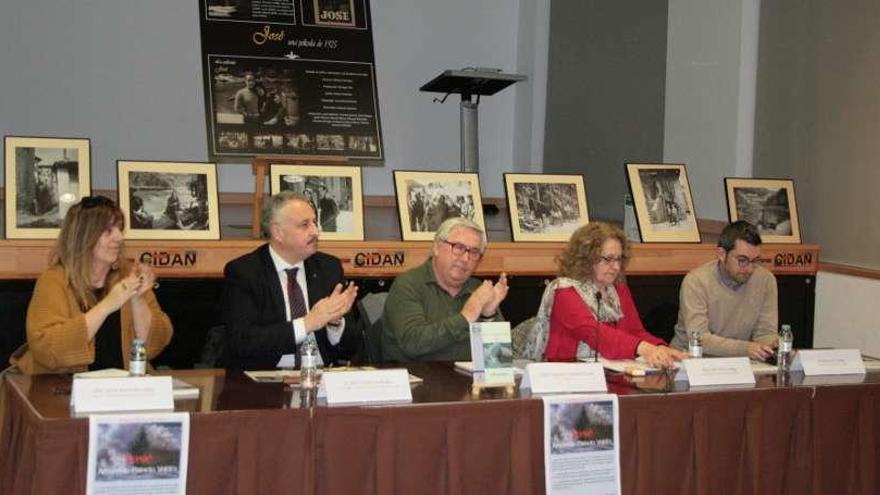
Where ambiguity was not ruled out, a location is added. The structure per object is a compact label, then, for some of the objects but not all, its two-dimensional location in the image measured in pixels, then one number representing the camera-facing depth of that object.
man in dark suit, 3.44
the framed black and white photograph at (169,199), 4.46
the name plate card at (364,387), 2.69
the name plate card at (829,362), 3.40
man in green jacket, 3.45
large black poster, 5.49
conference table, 2.52
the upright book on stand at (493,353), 3.03
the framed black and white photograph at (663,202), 5.28
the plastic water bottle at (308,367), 2.88
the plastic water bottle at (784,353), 3.44
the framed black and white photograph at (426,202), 4.84
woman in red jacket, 3.71
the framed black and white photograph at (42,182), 4.30
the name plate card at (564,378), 2.92
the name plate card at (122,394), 2.45
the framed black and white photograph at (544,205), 5.04
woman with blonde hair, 3.11
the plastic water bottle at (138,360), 2.74
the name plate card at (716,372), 3.12
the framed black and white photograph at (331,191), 4.62
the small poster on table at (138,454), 2.37
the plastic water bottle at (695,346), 3.48
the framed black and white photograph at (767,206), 5.44
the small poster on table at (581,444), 2.84
